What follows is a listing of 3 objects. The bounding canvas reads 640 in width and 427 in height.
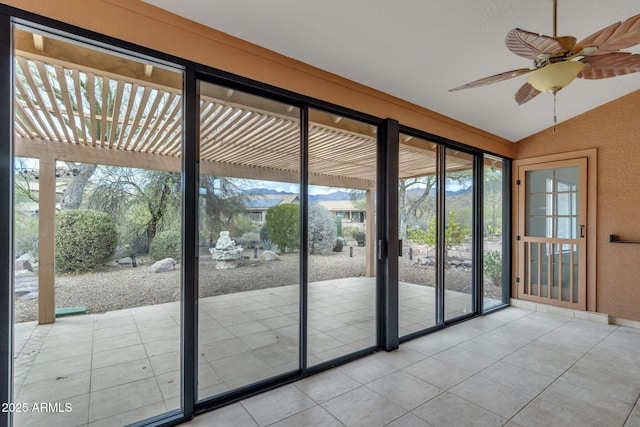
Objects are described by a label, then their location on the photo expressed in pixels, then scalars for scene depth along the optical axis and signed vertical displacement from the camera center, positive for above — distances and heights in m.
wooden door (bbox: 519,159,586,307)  4.44 -0.30
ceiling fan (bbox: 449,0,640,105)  1.65 +0.95
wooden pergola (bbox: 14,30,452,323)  1.99 +0.72
